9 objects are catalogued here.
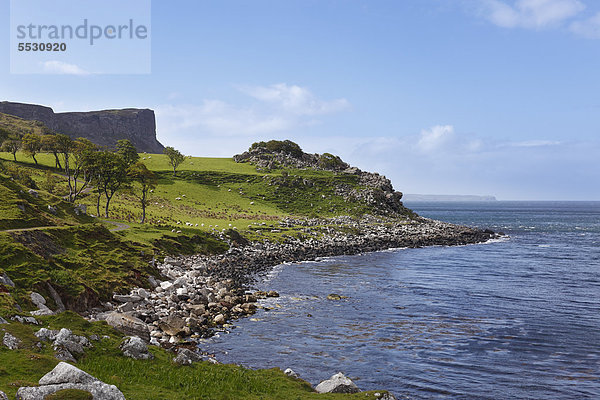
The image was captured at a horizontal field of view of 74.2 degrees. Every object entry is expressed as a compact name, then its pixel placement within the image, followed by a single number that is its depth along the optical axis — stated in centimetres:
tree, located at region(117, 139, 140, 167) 8825
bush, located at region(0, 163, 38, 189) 6994
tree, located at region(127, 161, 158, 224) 7006
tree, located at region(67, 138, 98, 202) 6538
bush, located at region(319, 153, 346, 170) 16500
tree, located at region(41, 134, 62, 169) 8488
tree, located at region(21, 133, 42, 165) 9938
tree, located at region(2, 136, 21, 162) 11342
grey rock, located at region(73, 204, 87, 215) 5025
